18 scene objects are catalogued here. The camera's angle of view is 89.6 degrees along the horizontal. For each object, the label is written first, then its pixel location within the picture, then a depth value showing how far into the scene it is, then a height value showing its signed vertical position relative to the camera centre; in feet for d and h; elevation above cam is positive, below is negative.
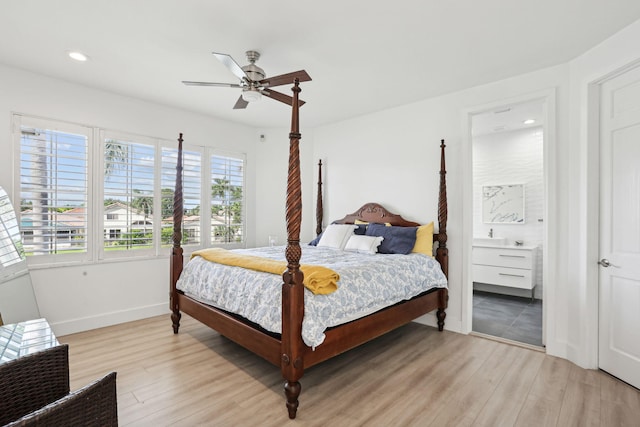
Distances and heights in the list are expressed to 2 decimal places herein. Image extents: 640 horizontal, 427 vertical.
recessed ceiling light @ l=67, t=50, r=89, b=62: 9.53 +4.69
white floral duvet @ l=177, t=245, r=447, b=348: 7.64 -2.12
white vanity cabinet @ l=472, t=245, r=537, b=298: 15.85 -2.60
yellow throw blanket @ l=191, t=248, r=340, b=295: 7.63 -1.48
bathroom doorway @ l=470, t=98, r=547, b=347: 15.66 +0.03
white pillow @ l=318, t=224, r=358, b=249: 13.65 -0.96
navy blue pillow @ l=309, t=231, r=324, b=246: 15.33 -1.39
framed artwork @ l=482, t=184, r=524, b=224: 17.42 +0.60
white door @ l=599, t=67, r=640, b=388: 8.24 -0.32
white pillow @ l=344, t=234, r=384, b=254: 12.48 -1.21
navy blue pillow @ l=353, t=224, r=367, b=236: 14.11 -0.75
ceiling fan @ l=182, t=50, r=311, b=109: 8.15 +3.58
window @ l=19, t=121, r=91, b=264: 10.98 +0.79
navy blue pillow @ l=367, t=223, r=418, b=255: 12.19 -1.01
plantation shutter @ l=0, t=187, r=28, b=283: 9.34 -0.98
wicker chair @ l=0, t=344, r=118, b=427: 2.96 -2.06
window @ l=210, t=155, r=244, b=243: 16.03 +0.70
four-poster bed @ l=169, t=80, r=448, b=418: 7.13 -3.03
